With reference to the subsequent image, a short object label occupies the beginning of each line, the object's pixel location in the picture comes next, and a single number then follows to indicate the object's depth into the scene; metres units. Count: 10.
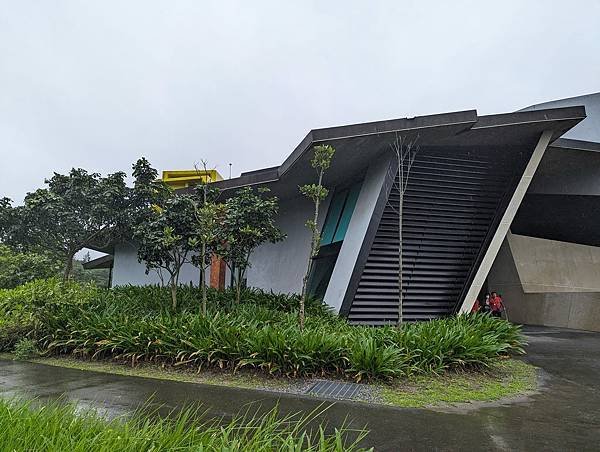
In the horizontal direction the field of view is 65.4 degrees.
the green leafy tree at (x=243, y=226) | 10.14
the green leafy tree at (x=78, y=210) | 17.86
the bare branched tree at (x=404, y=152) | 10.85
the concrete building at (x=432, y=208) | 11.43
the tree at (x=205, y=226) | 9.45
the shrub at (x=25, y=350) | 8.70
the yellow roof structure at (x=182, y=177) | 18.48
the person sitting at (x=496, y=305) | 15.38
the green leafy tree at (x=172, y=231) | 9.90
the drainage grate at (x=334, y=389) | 6.11
